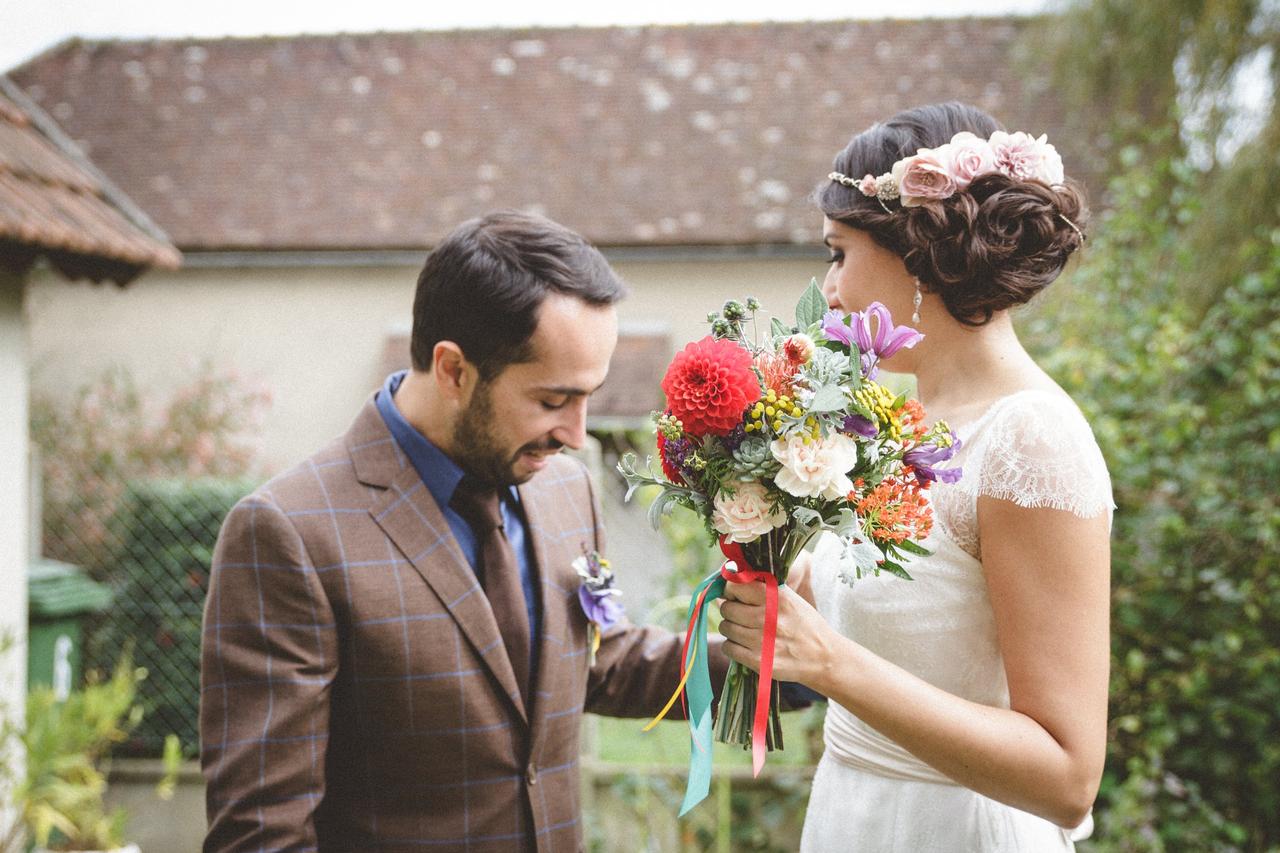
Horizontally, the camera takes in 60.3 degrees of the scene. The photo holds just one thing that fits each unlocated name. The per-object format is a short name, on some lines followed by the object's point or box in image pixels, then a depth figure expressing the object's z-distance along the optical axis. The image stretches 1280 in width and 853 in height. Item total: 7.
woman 1.76
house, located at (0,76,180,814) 4.71
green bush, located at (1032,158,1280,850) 3.97
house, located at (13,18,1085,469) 11.86
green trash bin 5.82
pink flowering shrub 8.88
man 1.95
